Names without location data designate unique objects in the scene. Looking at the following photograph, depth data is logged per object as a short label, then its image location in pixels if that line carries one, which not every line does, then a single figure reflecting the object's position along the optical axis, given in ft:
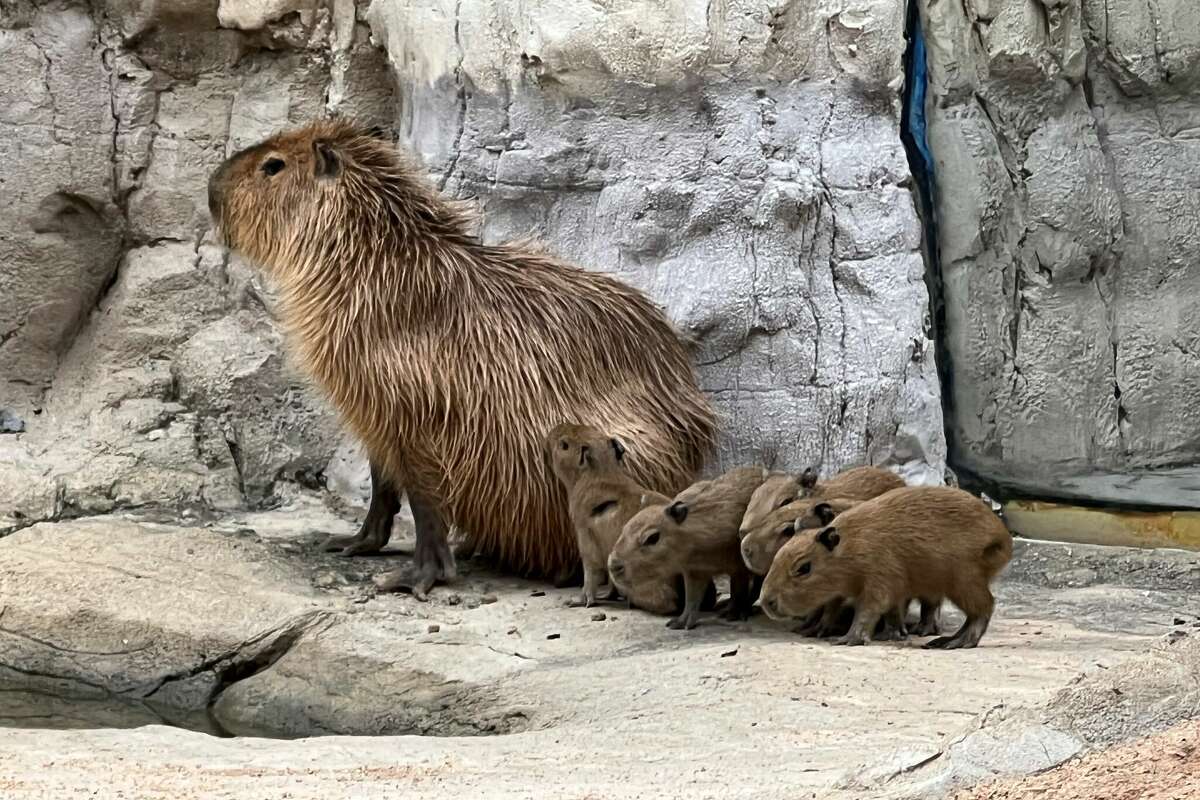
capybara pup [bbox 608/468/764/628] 36.68
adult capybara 40.68
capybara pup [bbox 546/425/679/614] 38.96
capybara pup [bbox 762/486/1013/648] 33.96
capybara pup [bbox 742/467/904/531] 36.19
